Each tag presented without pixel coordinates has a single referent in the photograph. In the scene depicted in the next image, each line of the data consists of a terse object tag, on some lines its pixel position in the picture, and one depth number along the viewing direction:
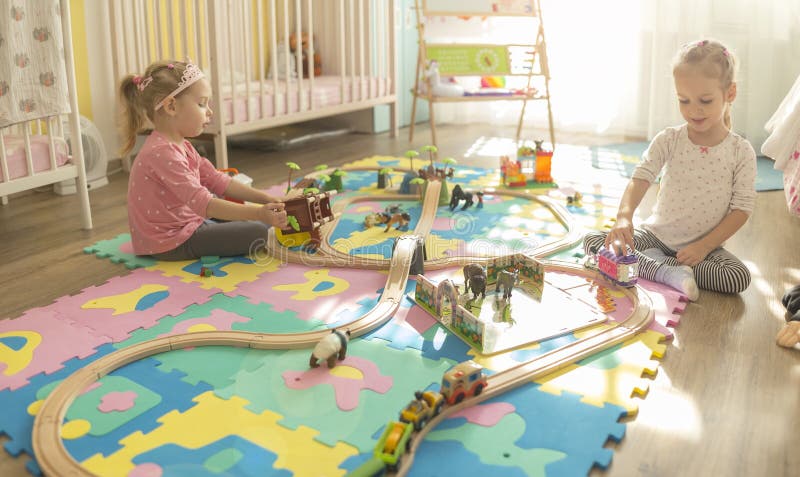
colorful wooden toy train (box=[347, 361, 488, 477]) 1.07
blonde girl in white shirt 1.75
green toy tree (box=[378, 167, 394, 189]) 2.72
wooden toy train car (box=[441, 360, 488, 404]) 1.22
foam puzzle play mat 1.13
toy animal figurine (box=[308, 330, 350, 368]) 1.36
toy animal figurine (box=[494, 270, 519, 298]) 1.62
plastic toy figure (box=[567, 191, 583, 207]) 2.57
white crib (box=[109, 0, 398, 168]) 2.96
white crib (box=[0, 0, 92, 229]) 2.09
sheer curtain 3.47
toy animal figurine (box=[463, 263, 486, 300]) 1.62
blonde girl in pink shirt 1.95
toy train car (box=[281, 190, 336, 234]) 1.99
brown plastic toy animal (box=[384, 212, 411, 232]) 2.25
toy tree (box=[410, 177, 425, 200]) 2.47
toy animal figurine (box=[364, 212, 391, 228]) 2.28
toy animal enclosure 1.49
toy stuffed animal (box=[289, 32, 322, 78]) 3.84
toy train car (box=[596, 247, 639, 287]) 1.73
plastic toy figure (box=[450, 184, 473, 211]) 2.48
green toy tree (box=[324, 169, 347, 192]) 2.67
